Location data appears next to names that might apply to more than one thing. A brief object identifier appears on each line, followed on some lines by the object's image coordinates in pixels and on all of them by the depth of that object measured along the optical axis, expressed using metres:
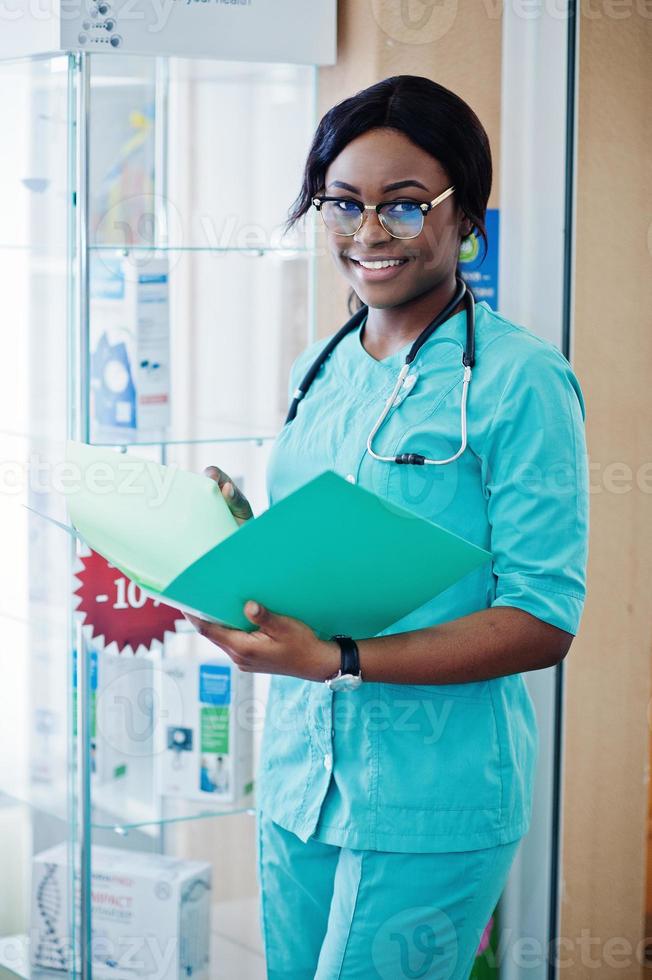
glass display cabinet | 4.09
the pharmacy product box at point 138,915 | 4.37
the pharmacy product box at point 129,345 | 4.19
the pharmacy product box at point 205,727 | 4.38
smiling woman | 2.69
